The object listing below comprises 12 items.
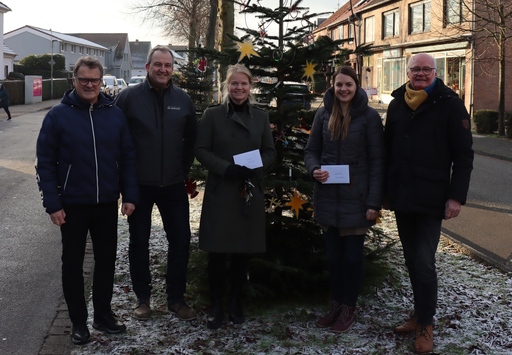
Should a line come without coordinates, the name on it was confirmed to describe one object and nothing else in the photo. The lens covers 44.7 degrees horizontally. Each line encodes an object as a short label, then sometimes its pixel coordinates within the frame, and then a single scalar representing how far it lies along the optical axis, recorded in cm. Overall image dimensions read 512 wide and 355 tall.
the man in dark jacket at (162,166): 475
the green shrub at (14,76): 4694
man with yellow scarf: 416
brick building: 3034
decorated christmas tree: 520
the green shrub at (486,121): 2344
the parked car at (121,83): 5354
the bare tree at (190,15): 3130
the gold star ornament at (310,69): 522
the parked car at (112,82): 4584
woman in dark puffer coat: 447
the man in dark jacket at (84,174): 429
